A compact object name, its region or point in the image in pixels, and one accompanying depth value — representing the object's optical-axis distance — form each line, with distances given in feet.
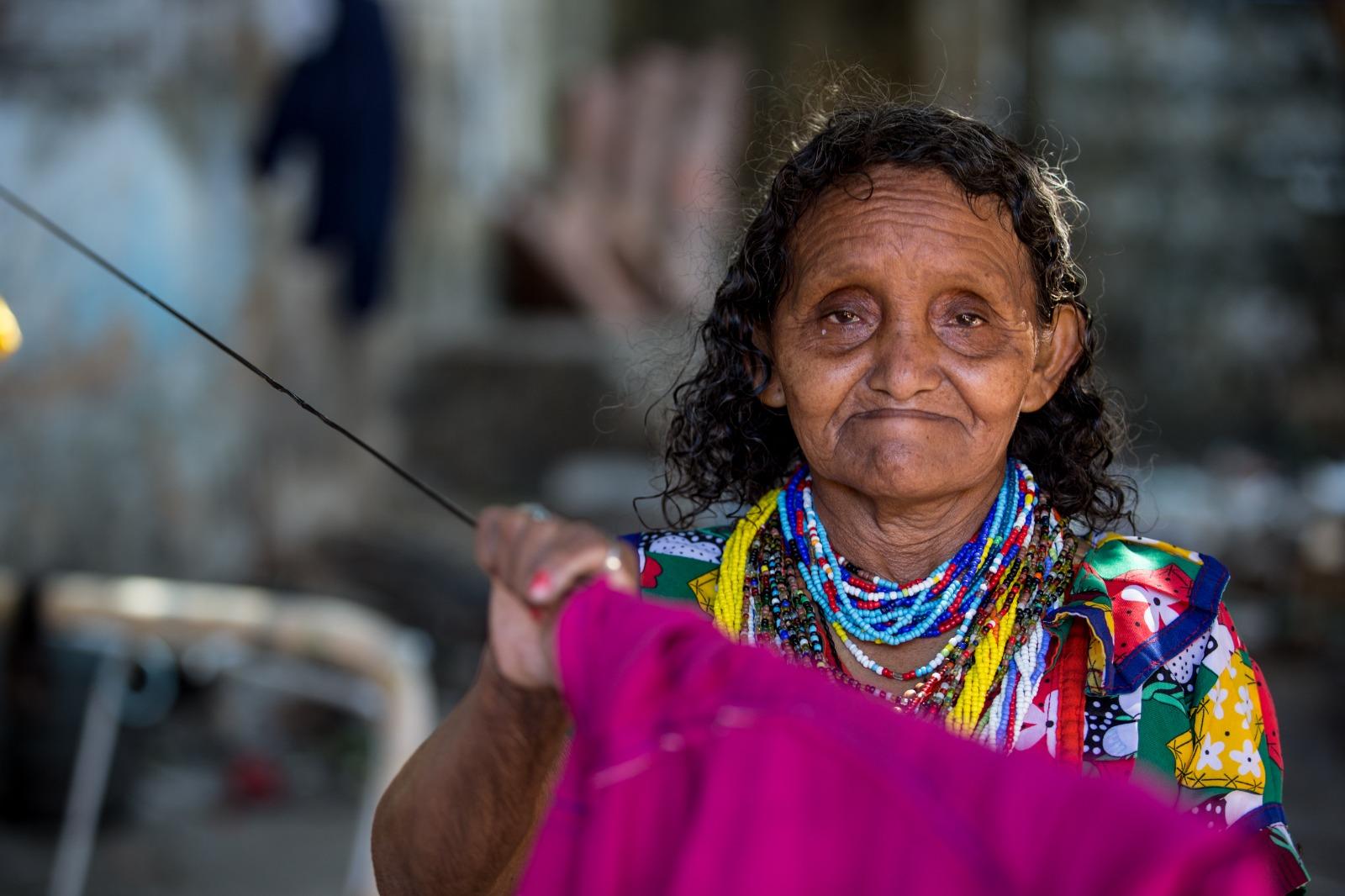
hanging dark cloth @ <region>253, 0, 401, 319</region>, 20.83
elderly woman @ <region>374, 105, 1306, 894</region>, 5.15
